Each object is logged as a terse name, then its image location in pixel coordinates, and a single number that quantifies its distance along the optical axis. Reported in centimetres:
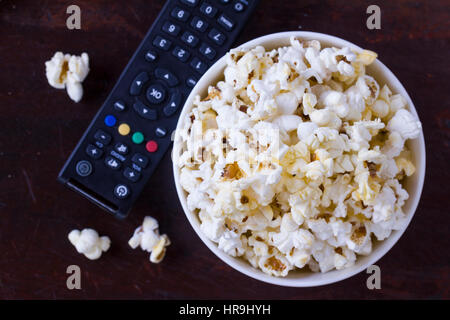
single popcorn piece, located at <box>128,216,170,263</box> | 71
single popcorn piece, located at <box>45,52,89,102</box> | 70
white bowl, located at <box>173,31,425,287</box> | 57
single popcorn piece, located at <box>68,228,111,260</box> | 71
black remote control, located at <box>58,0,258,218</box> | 67
